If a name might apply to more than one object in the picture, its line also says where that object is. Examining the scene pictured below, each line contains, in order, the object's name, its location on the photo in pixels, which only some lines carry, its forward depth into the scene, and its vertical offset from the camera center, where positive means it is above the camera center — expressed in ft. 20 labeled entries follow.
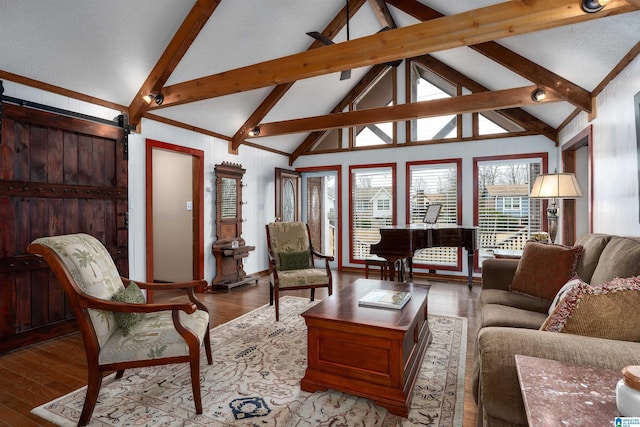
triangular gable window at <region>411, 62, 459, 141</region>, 19.02 +6.95
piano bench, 15.57 -2.49
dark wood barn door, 9.72 +0.46
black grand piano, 14.40 -1.26
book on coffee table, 7.79 -2.22
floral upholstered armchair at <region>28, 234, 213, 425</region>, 6.03 -2.26
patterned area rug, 6.20 -3.96
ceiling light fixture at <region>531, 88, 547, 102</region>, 12.08 +4.38
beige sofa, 3.73 -1.70
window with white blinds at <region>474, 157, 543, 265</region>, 17.44 +0.42
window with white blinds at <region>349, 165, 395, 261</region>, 20.86 +0.56
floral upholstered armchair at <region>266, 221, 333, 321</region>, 12.17 -1.93
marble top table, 2.65 -1.70
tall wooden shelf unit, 16.97 -0.99
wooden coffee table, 6.40 -2.98
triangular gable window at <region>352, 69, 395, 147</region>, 20.56 +7.04
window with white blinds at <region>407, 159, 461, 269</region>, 19.07 +0.96
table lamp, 10.75 +0.81
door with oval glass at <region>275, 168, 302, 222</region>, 21.25 +1.20
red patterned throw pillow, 4.14 -1.33
